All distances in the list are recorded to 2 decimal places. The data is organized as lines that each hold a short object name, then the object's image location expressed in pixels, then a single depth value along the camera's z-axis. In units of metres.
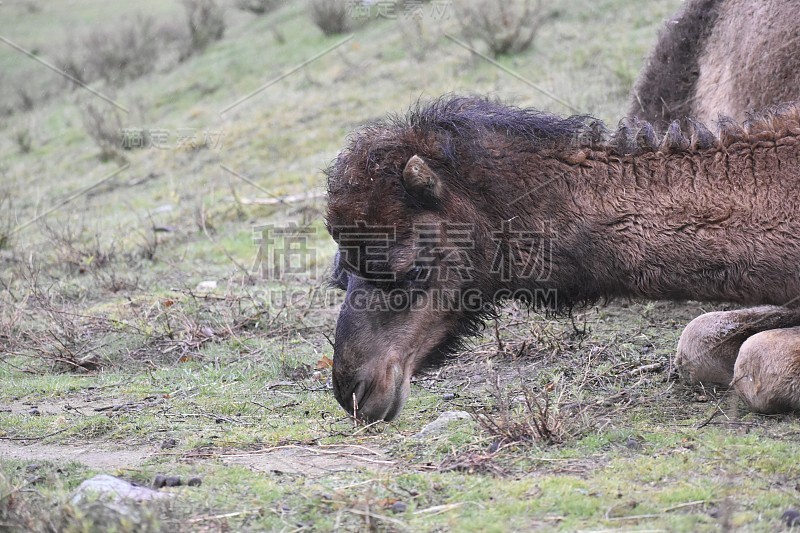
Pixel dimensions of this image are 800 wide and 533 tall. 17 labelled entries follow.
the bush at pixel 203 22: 23.09
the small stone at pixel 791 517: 3.37
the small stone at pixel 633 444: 4.29
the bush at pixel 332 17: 18.53
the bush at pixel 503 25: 14.36
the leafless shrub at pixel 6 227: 11.23
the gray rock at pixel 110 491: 3.68
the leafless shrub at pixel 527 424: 4.38
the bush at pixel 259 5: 24.73
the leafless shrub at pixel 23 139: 18.23
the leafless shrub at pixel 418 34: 15.08
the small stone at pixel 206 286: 8.48
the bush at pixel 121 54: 23.20
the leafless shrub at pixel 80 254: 9.73
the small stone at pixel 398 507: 3.68
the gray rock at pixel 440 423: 4.68
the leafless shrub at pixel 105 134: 15.57
